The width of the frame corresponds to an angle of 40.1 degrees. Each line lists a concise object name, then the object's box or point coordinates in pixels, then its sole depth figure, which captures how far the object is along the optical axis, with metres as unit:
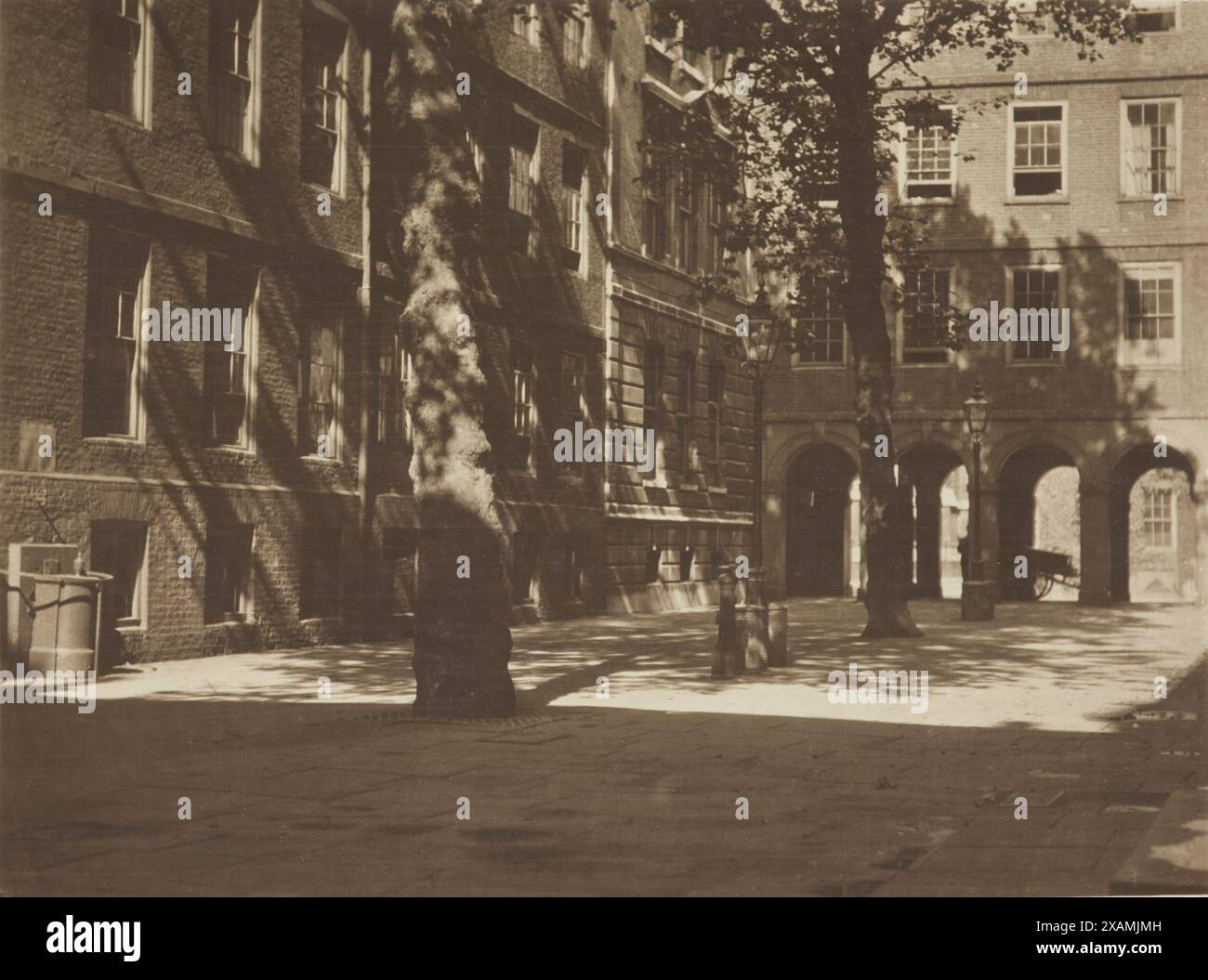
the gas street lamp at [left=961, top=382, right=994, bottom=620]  30.00
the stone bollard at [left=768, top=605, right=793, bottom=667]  18.78
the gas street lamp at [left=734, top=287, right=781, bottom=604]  18.97
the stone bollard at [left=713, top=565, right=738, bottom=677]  17.11
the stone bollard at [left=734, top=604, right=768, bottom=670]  17.95
